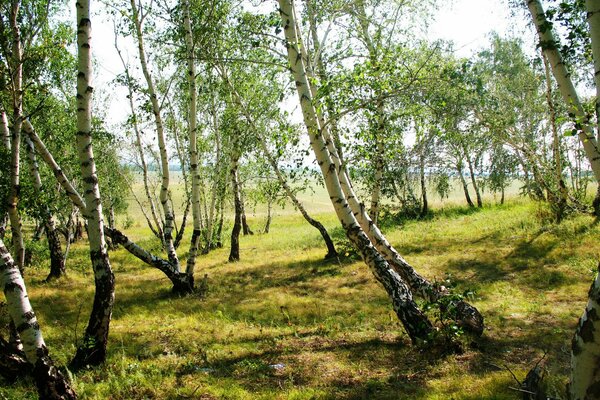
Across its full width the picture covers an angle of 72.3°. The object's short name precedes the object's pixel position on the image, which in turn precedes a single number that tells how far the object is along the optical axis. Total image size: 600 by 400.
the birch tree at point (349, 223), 7.14
